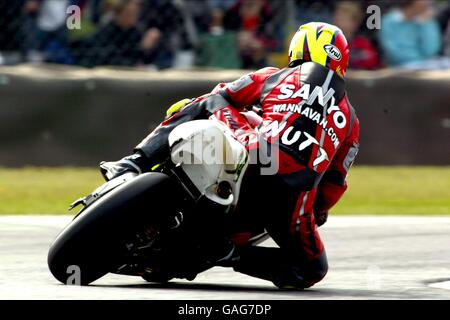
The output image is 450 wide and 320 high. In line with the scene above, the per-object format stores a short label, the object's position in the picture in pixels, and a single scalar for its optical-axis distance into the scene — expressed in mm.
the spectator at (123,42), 11945
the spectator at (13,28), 11891
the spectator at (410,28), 12211
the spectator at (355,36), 11977
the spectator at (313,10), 12117
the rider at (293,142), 5840
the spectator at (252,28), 12125
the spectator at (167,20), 11977
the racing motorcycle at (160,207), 5453
